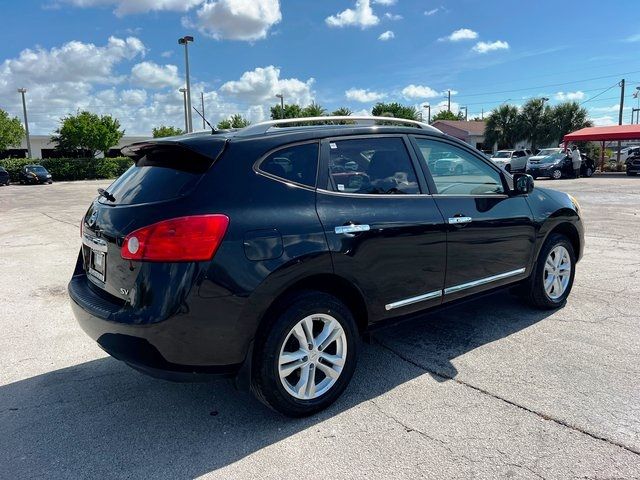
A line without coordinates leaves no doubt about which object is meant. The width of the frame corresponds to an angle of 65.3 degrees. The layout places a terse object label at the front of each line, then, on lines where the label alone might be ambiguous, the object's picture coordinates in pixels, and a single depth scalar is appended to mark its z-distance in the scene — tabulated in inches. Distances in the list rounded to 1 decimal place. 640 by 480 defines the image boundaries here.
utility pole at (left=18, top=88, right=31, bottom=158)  1894.7
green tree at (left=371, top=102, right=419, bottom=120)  2239.7
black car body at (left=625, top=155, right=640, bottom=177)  1155.9
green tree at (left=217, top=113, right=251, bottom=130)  2268.3
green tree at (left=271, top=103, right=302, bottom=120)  2253.9
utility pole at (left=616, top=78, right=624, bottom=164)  1910.8
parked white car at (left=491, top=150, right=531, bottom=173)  1304.1
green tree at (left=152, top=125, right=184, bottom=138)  2262.2
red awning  1225.3
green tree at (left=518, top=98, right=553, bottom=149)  1795.0
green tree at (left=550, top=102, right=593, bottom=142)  1737.2
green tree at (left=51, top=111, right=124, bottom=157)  1716.3
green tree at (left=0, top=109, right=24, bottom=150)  1759.4
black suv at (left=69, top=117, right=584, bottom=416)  106.1
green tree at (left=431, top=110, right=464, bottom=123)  3265.3
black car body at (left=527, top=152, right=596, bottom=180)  1130.7
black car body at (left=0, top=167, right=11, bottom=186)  1343.5
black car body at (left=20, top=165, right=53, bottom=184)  1408.7
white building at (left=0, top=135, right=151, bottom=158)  2120.8
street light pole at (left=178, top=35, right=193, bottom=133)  940.0
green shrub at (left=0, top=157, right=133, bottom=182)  1510.8
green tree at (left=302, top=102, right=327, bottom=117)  2203.5
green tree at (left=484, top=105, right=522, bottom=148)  1860.2
